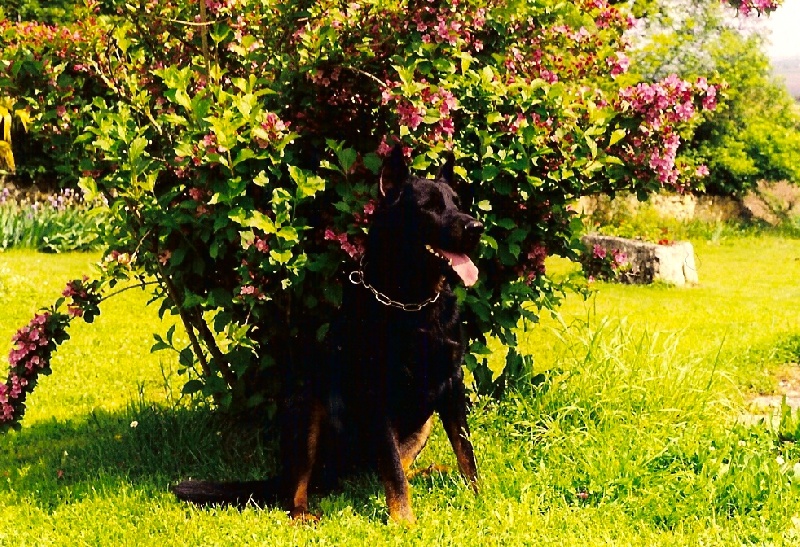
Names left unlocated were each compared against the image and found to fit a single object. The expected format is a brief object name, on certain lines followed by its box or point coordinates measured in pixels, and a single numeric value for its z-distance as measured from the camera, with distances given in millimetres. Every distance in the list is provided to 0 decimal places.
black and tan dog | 3727
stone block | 12102
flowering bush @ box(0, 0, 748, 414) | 4133
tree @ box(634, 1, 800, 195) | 18844
